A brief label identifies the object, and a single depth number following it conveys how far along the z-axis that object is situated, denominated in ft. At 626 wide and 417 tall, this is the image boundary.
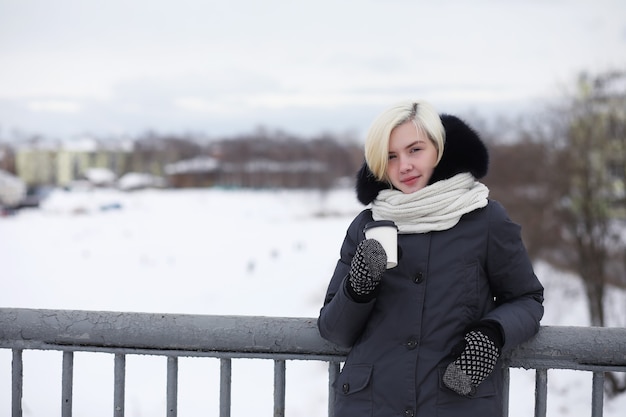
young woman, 7.04
